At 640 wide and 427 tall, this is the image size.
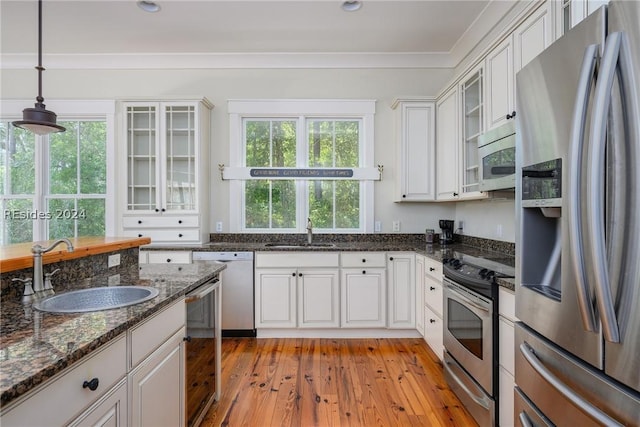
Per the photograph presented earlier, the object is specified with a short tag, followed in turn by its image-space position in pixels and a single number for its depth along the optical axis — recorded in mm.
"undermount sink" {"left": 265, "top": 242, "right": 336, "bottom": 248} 3248
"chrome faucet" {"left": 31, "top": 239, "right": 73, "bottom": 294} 1318
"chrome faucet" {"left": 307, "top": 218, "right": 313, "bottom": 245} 3529
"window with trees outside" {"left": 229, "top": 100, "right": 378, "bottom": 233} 3723
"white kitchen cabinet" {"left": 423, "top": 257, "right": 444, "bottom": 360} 2537
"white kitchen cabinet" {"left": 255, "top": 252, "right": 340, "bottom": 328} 3127
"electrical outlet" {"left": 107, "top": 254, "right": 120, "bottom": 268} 1847
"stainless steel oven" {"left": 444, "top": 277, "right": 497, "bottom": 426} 1758
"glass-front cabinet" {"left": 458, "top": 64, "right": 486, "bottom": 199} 2502
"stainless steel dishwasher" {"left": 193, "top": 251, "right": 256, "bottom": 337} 3125
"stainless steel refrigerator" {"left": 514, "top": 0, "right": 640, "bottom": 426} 799
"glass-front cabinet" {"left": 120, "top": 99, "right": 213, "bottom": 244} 3373
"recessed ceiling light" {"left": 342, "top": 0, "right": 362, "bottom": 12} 2701
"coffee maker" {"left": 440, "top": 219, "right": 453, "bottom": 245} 3473
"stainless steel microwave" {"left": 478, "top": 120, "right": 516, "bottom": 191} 1886
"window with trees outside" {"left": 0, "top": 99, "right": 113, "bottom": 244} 3613
